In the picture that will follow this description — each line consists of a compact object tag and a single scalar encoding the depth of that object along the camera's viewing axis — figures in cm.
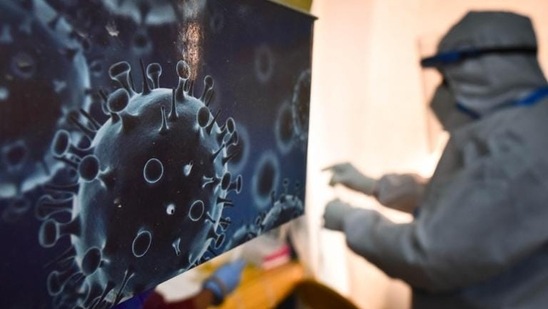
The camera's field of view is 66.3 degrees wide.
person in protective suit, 74
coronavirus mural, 48
